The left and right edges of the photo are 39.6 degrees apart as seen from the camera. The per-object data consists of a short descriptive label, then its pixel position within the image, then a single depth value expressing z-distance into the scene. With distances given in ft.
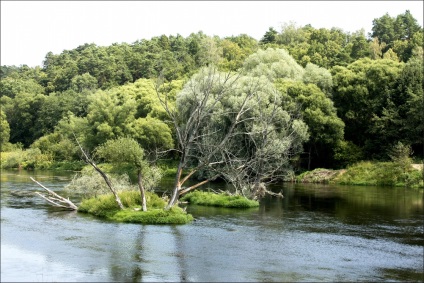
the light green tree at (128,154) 132.57
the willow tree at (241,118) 211.00
